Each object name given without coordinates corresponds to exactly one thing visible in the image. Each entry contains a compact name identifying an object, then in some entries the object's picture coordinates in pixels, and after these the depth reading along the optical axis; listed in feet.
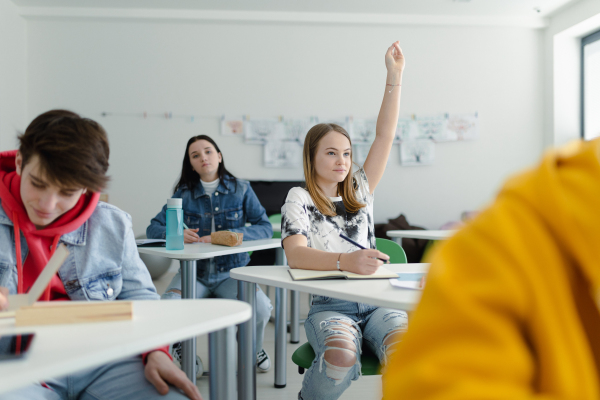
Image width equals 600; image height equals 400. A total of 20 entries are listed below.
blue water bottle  5.73
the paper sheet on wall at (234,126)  15.92
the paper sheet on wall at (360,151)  16.14
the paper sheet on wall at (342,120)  16.06
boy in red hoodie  2.87
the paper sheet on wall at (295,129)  15.96
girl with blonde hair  3.97
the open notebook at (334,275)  3.93
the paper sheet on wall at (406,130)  16.12
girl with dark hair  7.45
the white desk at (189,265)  5.38
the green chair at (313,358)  4.08
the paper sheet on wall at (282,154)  15.92
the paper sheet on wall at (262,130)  15.92
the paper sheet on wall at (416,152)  16.20
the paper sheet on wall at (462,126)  16.34
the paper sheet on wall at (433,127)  16.24
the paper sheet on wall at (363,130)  16.05
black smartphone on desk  1.90
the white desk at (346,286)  3.22
